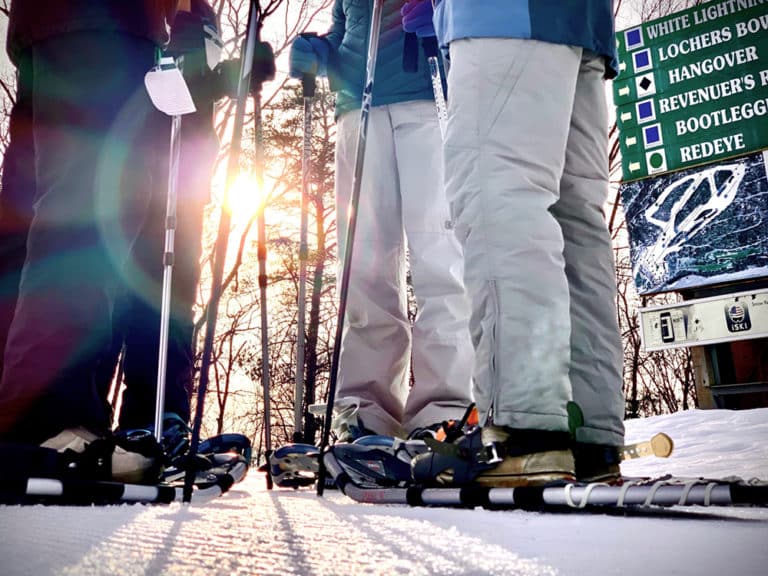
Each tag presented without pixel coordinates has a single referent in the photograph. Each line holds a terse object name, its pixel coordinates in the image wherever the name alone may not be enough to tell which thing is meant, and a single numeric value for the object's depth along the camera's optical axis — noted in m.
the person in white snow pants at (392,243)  2.23
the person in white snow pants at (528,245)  1.15
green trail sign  7.18
